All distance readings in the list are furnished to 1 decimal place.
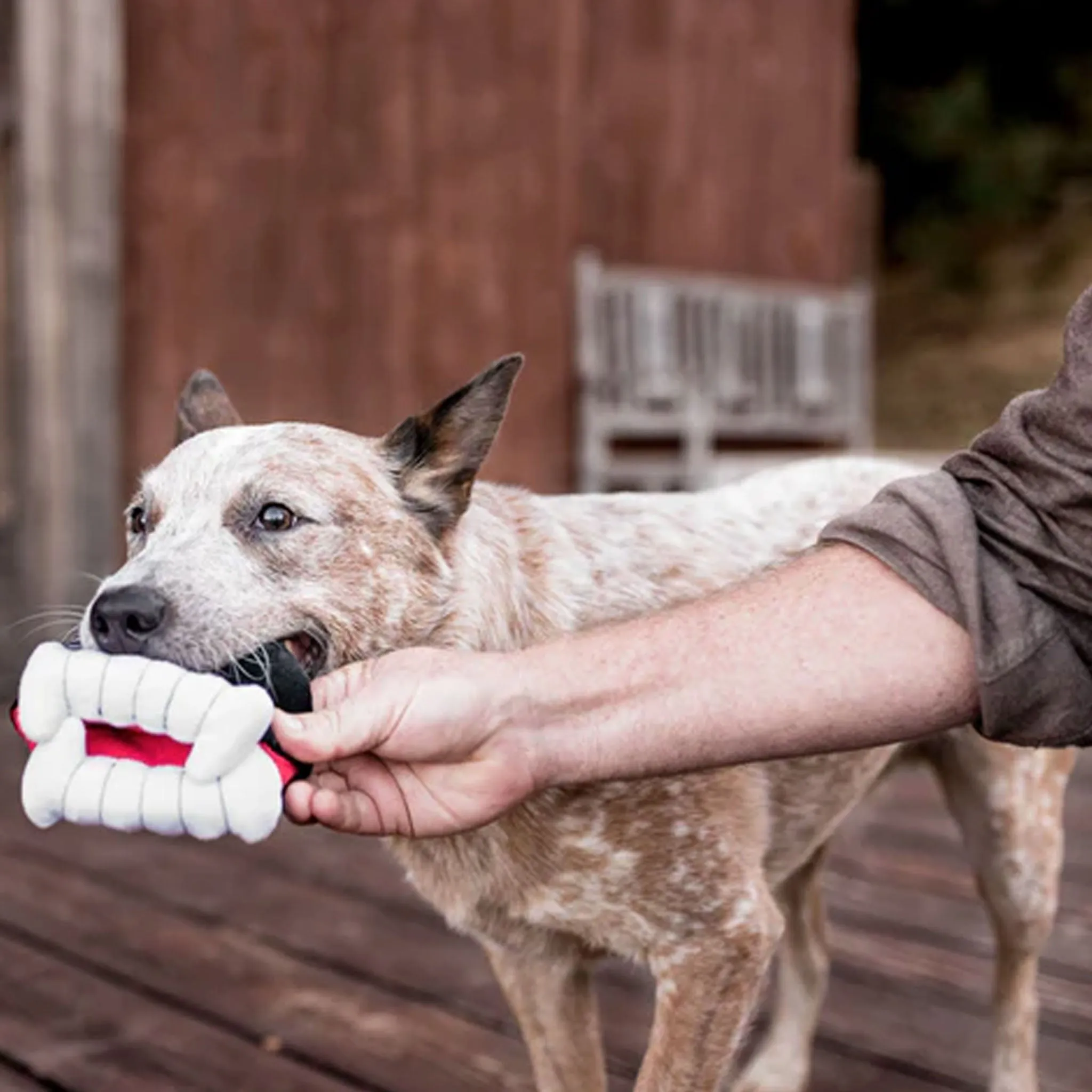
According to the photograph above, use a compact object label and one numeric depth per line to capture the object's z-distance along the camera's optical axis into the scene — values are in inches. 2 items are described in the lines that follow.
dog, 67.4
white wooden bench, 255.6
